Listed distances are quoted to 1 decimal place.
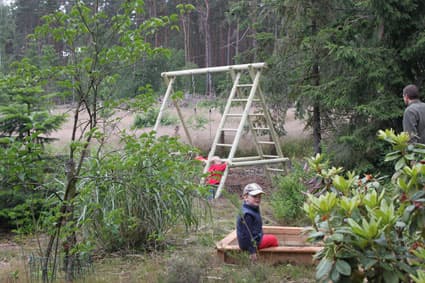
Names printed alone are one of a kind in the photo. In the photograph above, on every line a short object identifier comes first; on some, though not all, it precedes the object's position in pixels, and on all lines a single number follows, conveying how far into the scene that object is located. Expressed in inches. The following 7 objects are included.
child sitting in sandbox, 198.7
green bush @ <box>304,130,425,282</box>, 98.3
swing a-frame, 347.9
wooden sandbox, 198.8
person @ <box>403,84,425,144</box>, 215.3
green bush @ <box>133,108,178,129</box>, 534.8
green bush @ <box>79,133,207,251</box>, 183.6
